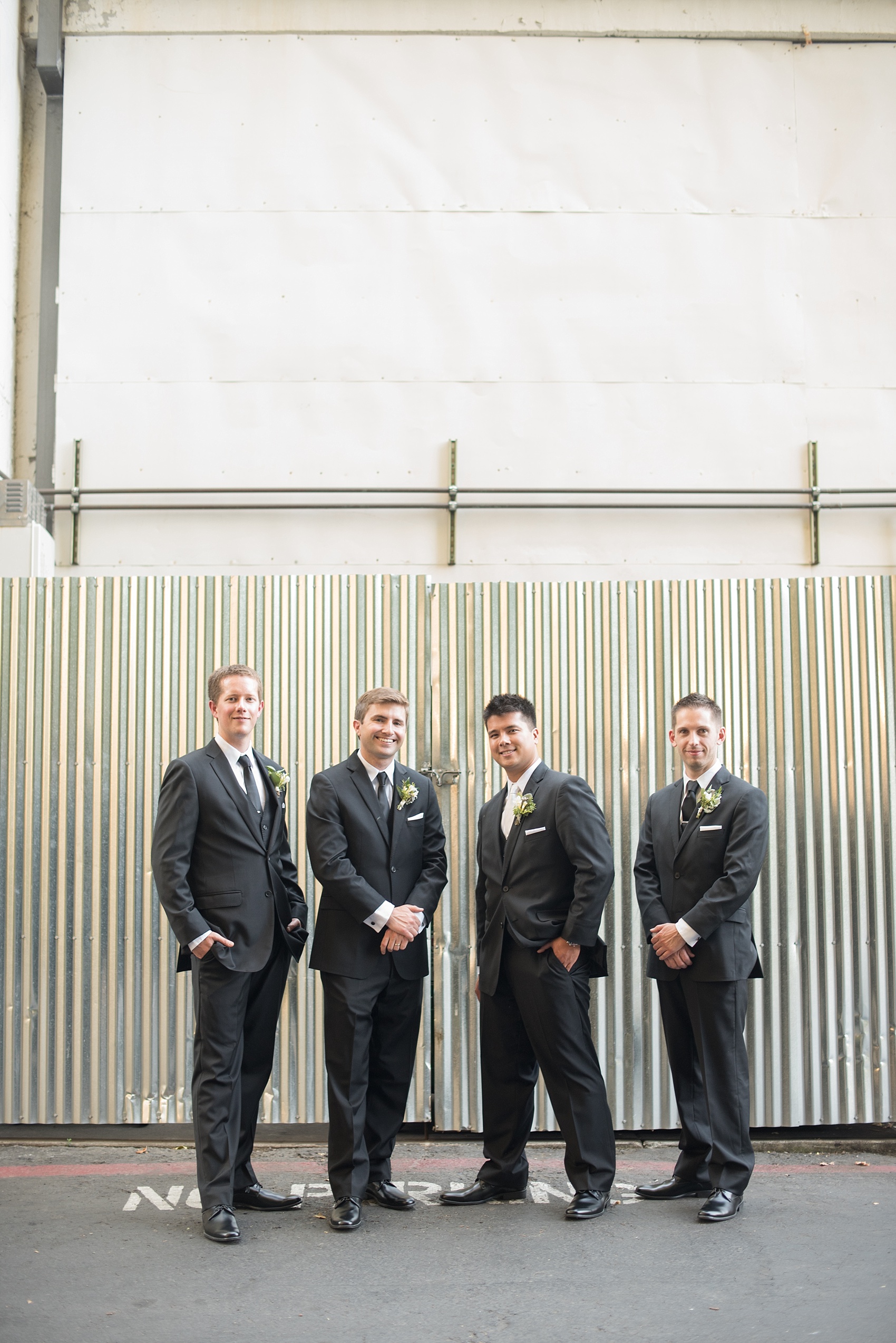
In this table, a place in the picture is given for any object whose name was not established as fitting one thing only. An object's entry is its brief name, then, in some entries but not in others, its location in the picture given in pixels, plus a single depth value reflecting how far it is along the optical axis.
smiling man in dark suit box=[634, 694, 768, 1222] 4.60
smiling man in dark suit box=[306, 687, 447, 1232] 4.54
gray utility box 6.69
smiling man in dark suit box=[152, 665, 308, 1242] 4.38
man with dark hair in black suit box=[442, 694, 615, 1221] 4.57
